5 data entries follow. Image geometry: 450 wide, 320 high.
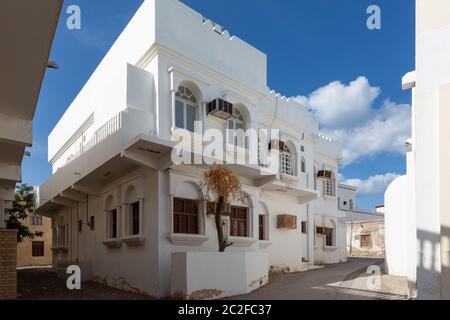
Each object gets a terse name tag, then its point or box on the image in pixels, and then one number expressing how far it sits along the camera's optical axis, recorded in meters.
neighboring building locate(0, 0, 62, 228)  5.09
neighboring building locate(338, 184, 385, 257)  27.98
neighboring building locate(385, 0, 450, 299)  6.11
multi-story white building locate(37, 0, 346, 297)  11.61
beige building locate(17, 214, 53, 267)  32.25
